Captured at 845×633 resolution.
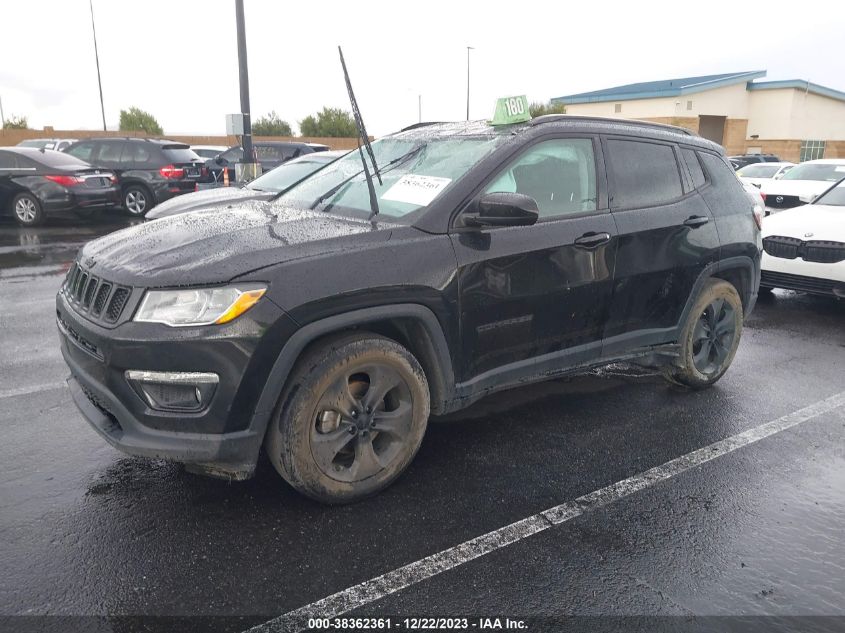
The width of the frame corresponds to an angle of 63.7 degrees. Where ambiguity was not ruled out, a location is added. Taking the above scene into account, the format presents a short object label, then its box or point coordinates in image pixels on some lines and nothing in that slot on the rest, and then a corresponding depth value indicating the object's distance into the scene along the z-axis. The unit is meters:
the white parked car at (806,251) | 7.06
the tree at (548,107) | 46.12
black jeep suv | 2.83
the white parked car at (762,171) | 19.27
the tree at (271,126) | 49.75
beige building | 42.19
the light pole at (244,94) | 13.41
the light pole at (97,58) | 39.94
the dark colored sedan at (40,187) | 12.88
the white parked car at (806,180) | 13.17
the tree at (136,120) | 53.62
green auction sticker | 3.99
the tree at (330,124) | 49.19
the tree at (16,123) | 48.54
